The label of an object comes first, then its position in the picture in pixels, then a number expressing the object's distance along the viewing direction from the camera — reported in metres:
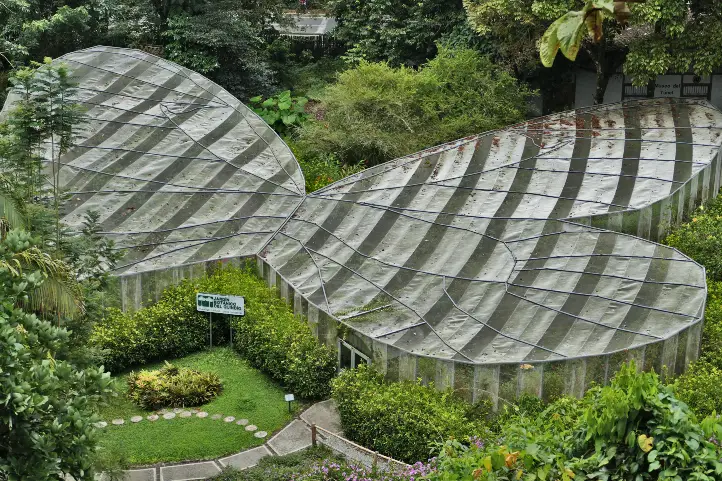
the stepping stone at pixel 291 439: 19.73
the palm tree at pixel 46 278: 14.12
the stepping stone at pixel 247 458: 19.17
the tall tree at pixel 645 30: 27.67
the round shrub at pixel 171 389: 21.41
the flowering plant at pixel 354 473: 17.03
